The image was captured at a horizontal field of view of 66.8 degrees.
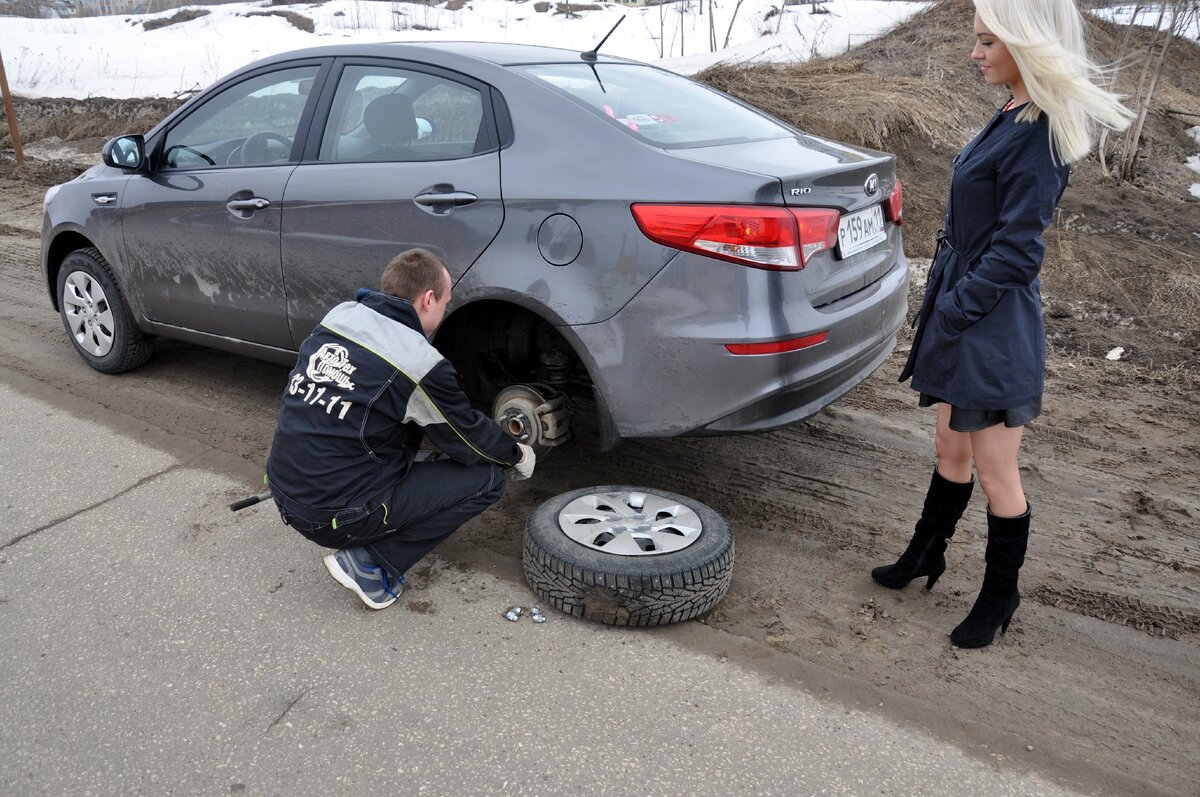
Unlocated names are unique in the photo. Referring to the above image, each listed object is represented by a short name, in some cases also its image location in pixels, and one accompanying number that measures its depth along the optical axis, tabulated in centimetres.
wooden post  1118
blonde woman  231
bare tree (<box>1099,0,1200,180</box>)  854
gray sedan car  299
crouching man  286
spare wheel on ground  287
